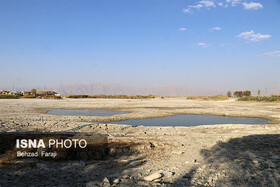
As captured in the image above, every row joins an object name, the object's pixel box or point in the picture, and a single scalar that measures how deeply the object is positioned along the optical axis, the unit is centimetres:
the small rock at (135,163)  673
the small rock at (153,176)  556
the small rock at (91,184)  510
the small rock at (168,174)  580
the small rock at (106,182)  517
